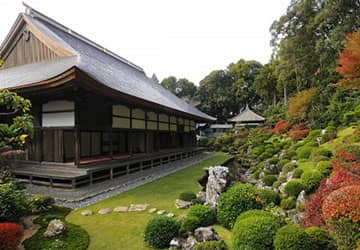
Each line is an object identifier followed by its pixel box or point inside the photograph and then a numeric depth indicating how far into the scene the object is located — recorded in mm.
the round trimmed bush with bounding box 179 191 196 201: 5782
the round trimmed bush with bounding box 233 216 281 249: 3062
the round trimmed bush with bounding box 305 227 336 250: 2963
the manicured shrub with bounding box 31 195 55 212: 5055
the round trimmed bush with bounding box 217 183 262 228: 4102
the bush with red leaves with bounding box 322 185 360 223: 2980
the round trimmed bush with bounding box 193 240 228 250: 3145
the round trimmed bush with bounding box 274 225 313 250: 2818
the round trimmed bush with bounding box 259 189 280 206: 5351
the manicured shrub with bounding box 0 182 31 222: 3870
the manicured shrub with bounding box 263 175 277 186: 8145
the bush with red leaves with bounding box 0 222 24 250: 3113
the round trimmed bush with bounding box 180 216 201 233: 3883
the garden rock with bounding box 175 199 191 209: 5418
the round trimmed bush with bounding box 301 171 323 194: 5637
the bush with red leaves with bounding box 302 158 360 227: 3912
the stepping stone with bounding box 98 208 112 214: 5168
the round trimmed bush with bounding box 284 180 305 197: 5609
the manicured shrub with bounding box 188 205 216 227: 4179
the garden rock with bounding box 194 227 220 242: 3533
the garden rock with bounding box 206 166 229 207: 5109
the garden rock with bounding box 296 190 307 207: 5133
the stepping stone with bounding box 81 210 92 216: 5043
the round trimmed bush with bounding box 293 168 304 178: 7047
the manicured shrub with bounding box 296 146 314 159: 9297
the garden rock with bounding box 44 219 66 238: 3840
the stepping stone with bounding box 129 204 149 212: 5309
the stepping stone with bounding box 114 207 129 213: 5247
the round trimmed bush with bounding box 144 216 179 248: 3613
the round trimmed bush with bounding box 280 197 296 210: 5332
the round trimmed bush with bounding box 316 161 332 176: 6020
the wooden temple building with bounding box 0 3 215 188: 7008
